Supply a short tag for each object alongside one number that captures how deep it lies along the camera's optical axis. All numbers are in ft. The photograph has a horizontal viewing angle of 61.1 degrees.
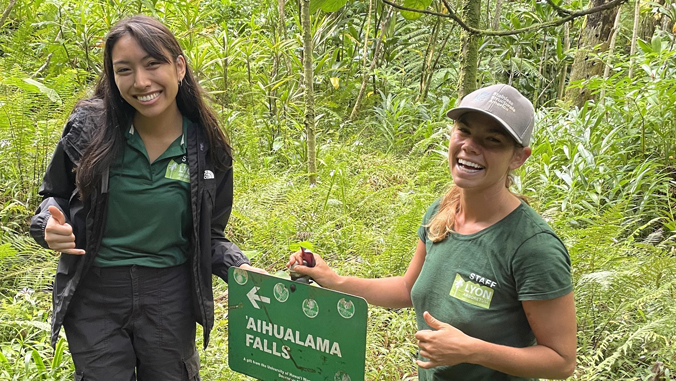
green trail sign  4.81
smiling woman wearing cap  4.20
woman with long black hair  5.79
